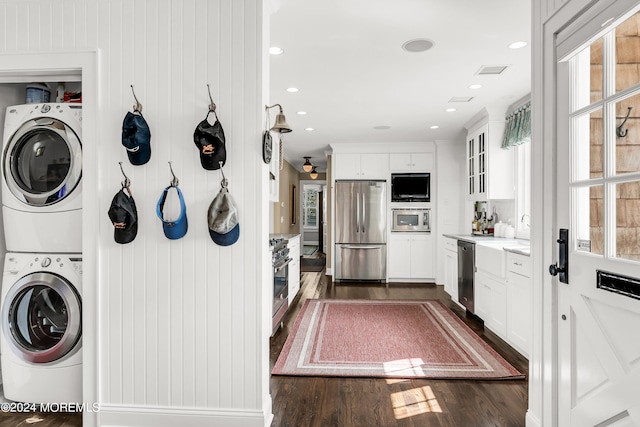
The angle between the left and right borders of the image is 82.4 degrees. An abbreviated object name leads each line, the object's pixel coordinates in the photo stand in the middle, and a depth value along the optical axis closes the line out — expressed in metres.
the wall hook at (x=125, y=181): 1.98
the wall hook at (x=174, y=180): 1.97
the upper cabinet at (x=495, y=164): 4.44
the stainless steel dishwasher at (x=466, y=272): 4.15
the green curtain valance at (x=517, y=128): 3.88
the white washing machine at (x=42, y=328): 2.15
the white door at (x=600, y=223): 1.34
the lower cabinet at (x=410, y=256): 6.35
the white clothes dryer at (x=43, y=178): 2.15
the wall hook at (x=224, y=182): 1.95
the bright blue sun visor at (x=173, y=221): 1.91
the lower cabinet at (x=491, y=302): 3.37
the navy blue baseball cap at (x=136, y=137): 1.89
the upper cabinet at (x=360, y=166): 6.45
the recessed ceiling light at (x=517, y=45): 2.74
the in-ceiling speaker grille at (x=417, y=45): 2.72
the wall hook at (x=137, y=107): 1.96
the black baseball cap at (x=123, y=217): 1.92
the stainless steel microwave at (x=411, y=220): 6.37
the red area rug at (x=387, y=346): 2.75
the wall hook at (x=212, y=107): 1.94
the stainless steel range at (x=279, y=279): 3.44
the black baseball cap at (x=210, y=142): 1.88
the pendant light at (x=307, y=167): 7.40
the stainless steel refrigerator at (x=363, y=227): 6.39
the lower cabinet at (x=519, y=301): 2.94
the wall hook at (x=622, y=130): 1.38
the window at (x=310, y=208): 12.16
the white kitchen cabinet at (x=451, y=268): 4.81
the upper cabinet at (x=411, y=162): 6.36
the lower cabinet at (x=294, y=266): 4.43
